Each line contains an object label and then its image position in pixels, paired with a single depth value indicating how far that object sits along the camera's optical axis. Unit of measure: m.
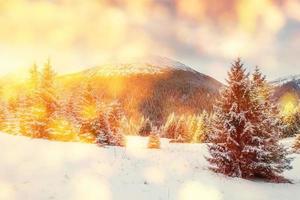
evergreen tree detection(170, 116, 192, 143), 94.86
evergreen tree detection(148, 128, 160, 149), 50.38
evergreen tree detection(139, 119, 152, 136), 137.34
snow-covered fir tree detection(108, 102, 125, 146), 42.41
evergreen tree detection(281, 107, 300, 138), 83.12
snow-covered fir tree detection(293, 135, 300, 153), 44.74
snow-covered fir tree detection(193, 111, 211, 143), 80.16
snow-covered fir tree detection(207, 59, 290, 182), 20.34
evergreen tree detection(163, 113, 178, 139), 118.04
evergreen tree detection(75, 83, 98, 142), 41.47
